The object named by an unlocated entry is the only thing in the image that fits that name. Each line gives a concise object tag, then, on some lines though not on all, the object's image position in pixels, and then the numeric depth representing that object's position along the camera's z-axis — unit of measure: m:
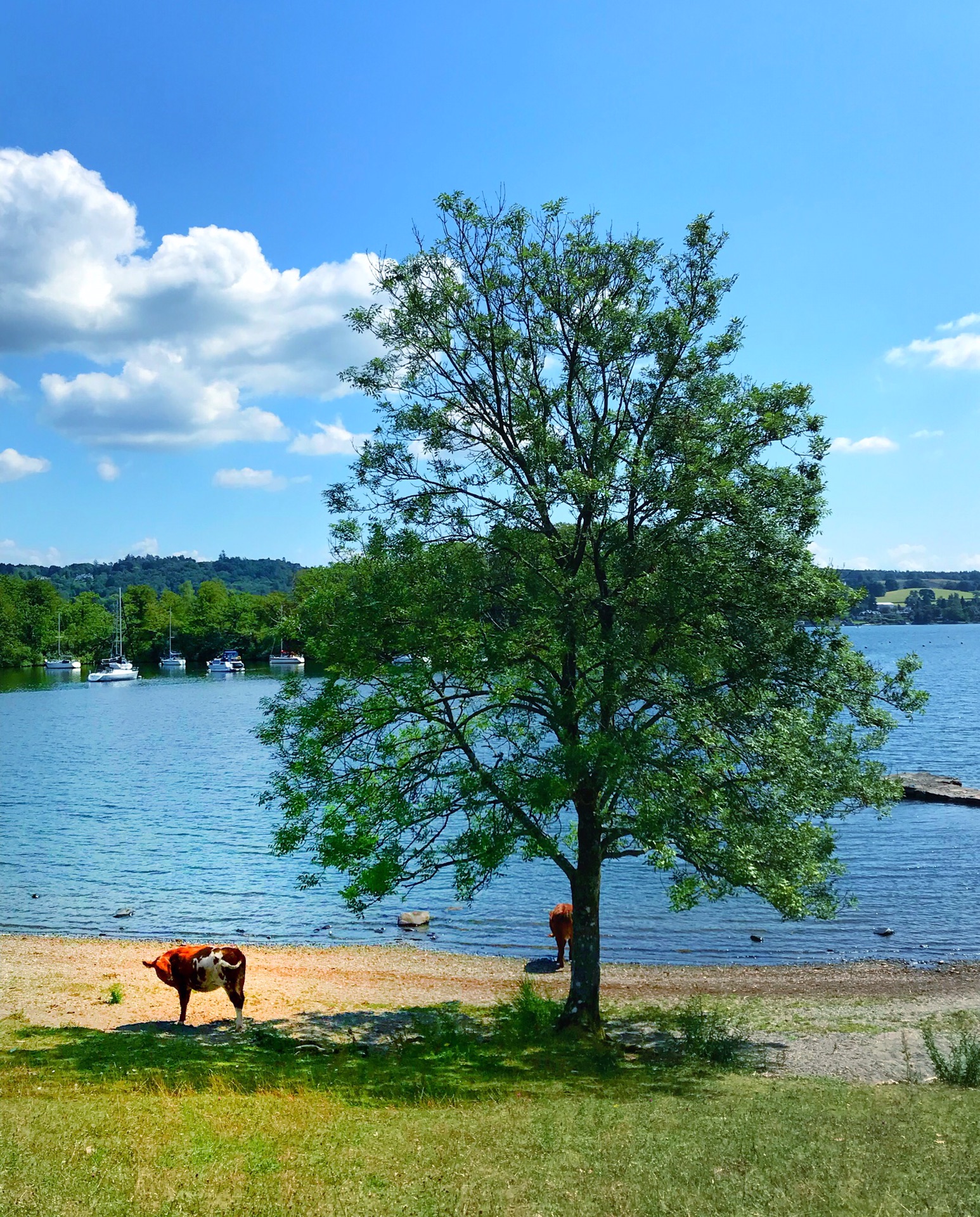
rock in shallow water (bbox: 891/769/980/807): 45.97
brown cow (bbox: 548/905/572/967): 24.05
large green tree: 14.70
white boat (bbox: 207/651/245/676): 158.62
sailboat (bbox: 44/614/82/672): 165.94
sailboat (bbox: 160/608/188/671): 169.62
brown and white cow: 17.89
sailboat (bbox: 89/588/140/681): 140.88
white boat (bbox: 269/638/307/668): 153.88
